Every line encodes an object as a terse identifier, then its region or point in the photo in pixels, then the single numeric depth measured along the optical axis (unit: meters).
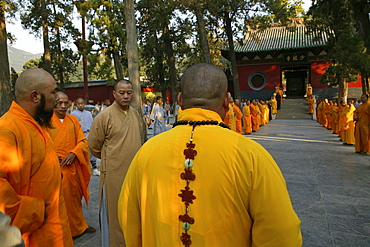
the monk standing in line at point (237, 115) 12.31
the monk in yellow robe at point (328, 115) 14.96
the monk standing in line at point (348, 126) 10.16
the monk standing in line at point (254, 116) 15.60
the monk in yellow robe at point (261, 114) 18.11
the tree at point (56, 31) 15.27
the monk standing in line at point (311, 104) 22.45
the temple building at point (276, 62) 26.19
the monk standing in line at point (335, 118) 12.91
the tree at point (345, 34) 10.28
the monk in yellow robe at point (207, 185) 1.13
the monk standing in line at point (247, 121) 14.80
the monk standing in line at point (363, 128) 8.14
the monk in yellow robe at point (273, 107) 23.86
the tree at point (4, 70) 9.36
